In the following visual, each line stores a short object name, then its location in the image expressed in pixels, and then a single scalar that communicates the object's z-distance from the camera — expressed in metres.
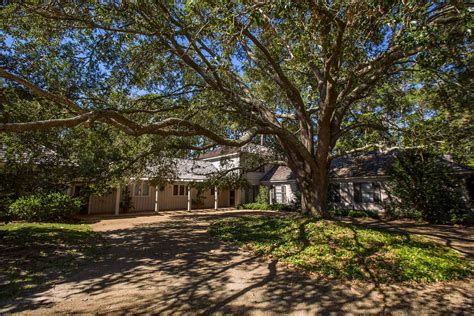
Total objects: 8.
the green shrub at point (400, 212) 15.27
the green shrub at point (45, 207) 13.27
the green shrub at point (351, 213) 17.66
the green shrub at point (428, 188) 13.97
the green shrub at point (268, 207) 22.20
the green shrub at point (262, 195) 25.30
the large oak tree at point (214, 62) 5.46
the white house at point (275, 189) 18.56
